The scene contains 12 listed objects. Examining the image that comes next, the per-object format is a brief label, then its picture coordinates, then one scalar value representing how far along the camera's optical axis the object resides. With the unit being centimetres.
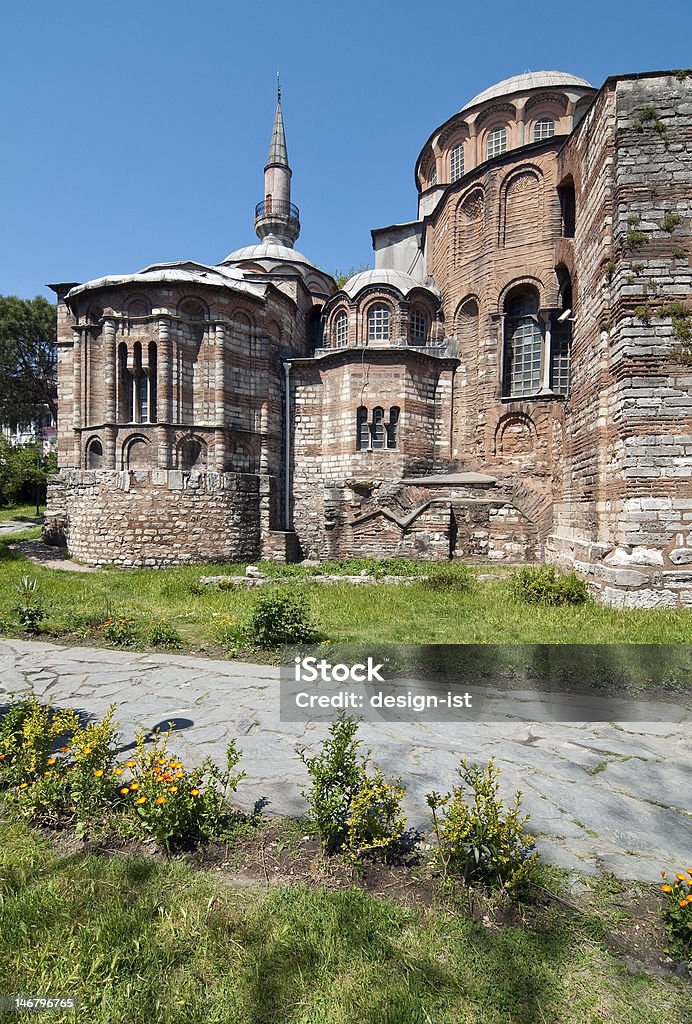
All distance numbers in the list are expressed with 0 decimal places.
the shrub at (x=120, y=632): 674
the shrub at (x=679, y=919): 199
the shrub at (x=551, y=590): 908
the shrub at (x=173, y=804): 261
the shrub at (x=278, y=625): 645
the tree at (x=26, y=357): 3278
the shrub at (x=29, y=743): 313
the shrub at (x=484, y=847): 231
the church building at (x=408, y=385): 1077
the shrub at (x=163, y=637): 671
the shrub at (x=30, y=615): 728
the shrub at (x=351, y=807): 256
